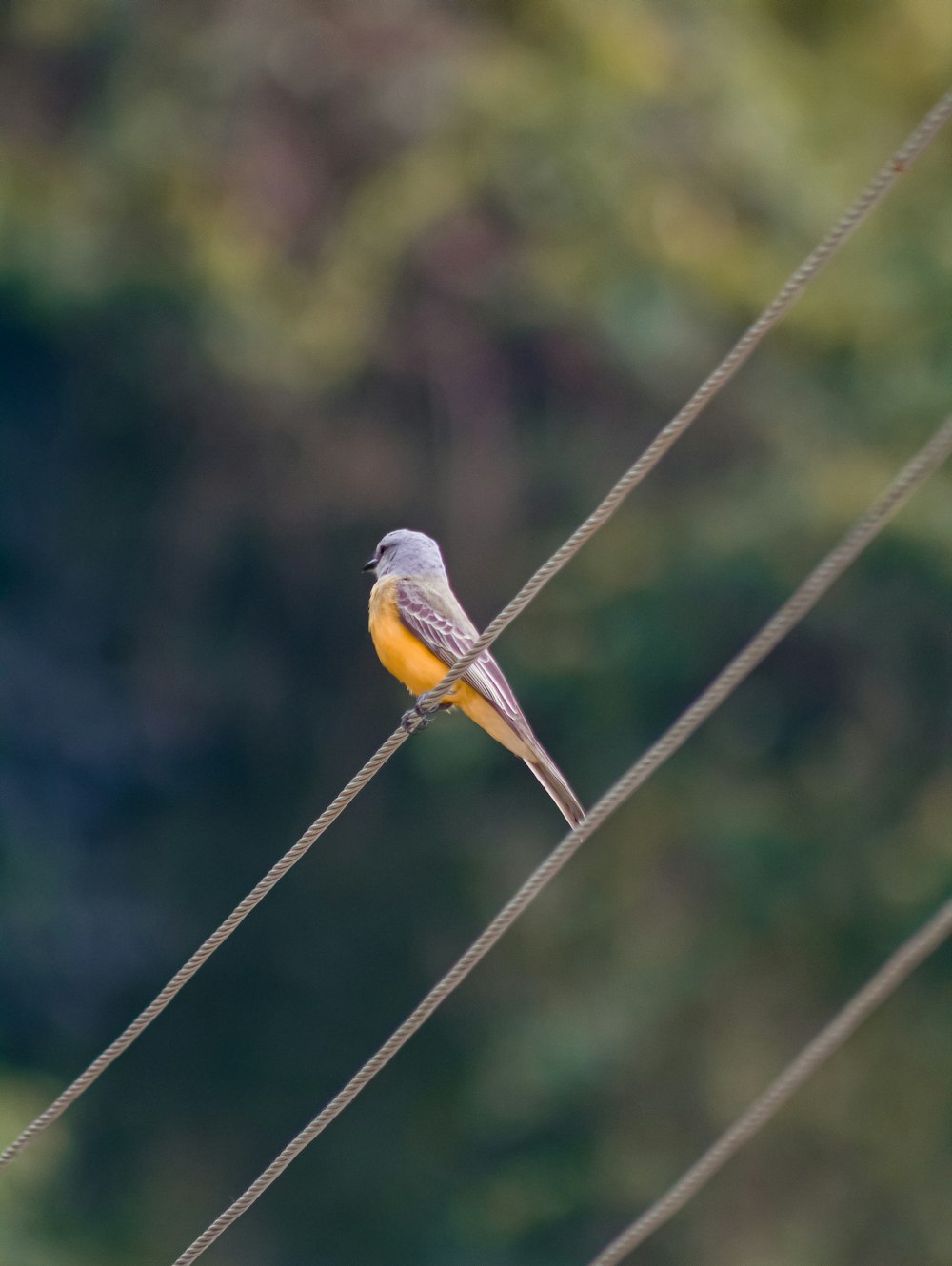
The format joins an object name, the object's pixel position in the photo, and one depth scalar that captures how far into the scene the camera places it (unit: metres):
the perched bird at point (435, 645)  11.11
